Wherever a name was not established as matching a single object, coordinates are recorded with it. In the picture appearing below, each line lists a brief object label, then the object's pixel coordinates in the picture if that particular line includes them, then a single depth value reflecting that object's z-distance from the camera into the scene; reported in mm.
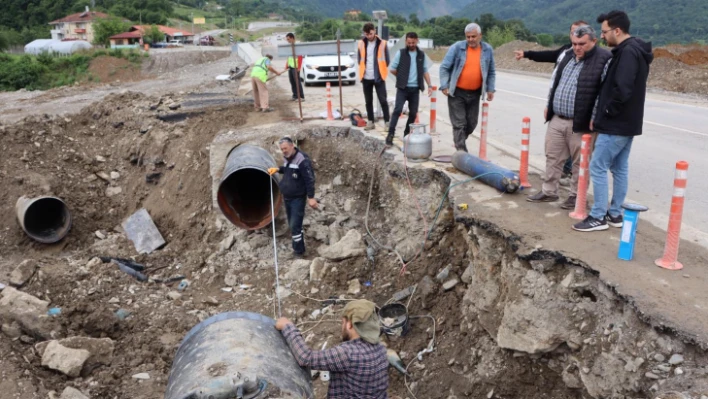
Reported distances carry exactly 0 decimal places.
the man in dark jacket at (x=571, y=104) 5523
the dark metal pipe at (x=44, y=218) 9945
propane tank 8047
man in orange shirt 7679
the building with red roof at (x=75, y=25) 86306
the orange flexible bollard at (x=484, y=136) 8391
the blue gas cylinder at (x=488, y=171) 6664
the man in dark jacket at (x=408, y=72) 8648
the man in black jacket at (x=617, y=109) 4840
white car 18734
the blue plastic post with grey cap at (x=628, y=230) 4574
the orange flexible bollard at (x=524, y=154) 6871
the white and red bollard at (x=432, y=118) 10316
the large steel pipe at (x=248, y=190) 8469
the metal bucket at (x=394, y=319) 6254
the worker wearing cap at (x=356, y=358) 3861
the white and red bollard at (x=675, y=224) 4424
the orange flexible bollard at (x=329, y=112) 11711
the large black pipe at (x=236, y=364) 3525
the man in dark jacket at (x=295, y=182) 7551
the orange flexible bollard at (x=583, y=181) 5512
